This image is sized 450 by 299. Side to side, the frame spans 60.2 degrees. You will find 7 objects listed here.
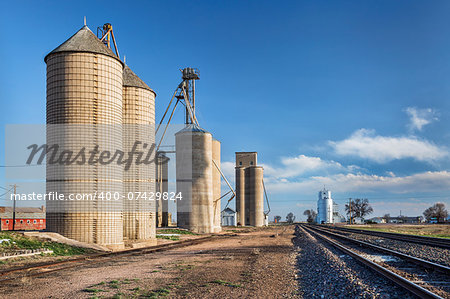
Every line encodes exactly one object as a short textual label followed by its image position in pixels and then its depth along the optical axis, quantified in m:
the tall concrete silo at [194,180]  47.66
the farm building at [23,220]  66.19
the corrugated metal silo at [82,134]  23.03
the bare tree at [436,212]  150.55
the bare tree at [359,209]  140.50
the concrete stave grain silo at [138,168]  29.28
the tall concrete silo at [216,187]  53.62
